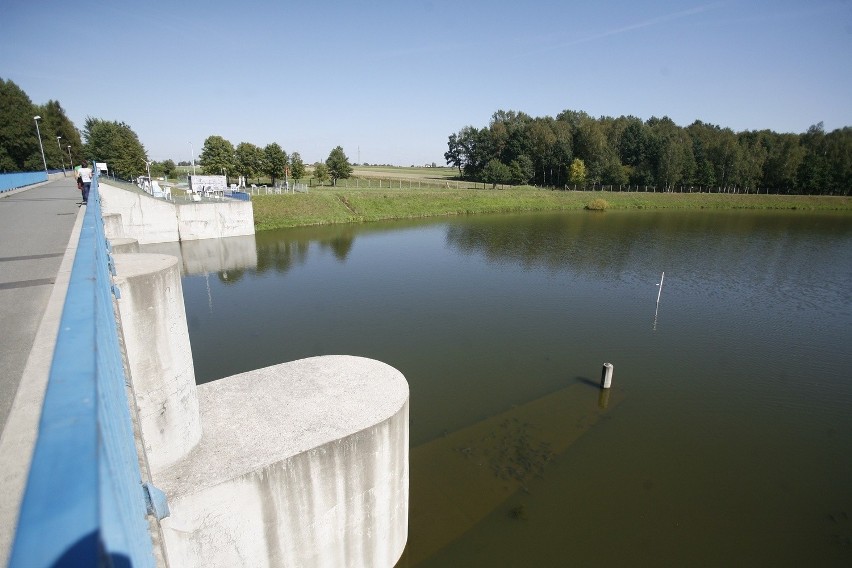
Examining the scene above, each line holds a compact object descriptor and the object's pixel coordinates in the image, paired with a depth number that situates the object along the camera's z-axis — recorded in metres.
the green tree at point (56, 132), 59.50
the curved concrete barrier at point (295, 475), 6.04
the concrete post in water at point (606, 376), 13.39
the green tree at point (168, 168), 81.11
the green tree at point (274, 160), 56.66
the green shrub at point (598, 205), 66.56
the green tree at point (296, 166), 59.56
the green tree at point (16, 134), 49.49
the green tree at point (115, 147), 61.56
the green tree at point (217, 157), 58.97
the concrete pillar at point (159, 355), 5.84
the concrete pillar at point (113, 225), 12.74
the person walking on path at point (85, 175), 14.69
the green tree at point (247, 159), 59.06
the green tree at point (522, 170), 79.47
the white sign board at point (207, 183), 40.25
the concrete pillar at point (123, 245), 8.24
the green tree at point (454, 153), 103.59
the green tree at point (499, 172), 78.62
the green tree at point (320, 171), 63.04
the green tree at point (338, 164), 62.22
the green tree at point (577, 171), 74.62
